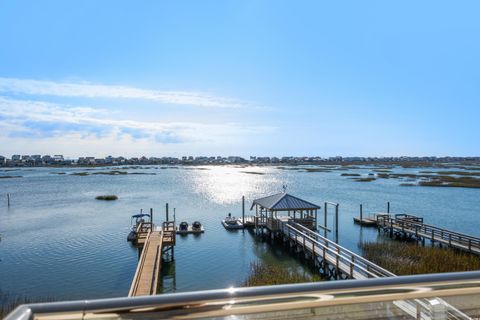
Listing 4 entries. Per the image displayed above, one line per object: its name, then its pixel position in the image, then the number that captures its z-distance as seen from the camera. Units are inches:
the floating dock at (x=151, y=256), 492.9
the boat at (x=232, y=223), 1072.8
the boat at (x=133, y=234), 902.7
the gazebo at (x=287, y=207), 922.7
